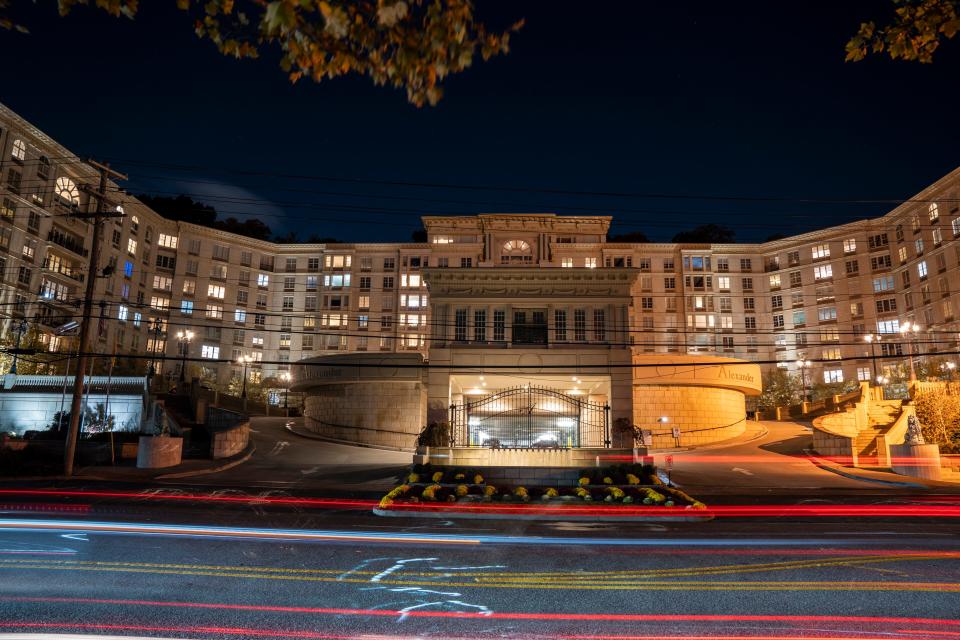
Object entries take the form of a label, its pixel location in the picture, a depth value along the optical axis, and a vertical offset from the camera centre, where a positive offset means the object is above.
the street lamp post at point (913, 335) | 59.41 +8.79
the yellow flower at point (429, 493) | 19.02 -2.52
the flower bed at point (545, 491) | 18.97 -2.50
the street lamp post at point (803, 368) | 69.01 +5.99
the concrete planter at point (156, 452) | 26.83 -1.92
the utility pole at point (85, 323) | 24.81 +3.57
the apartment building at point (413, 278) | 59.69 +16.87
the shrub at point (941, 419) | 32.78 +0.04
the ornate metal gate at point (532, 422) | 30.27 -0.42
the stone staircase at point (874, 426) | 32.00 -0.39
